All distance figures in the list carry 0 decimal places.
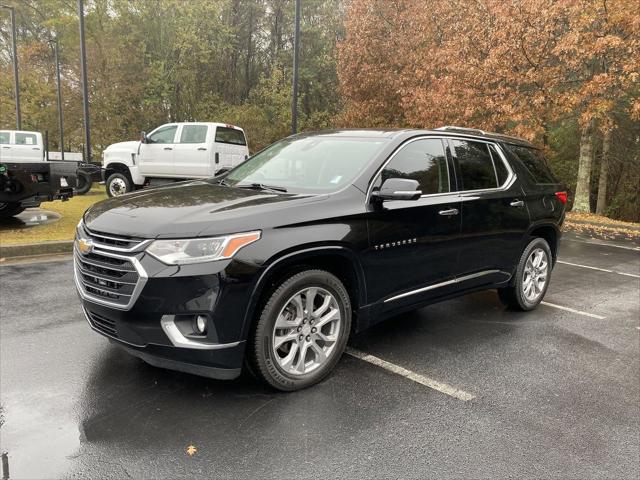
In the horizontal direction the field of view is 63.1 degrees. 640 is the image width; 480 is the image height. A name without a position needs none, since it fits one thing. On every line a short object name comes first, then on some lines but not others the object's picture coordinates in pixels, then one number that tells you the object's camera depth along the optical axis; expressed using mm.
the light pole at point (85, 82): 14959
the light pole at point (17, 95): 25000
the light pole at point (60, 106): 27109
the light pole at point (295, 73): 14872
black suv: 3090
